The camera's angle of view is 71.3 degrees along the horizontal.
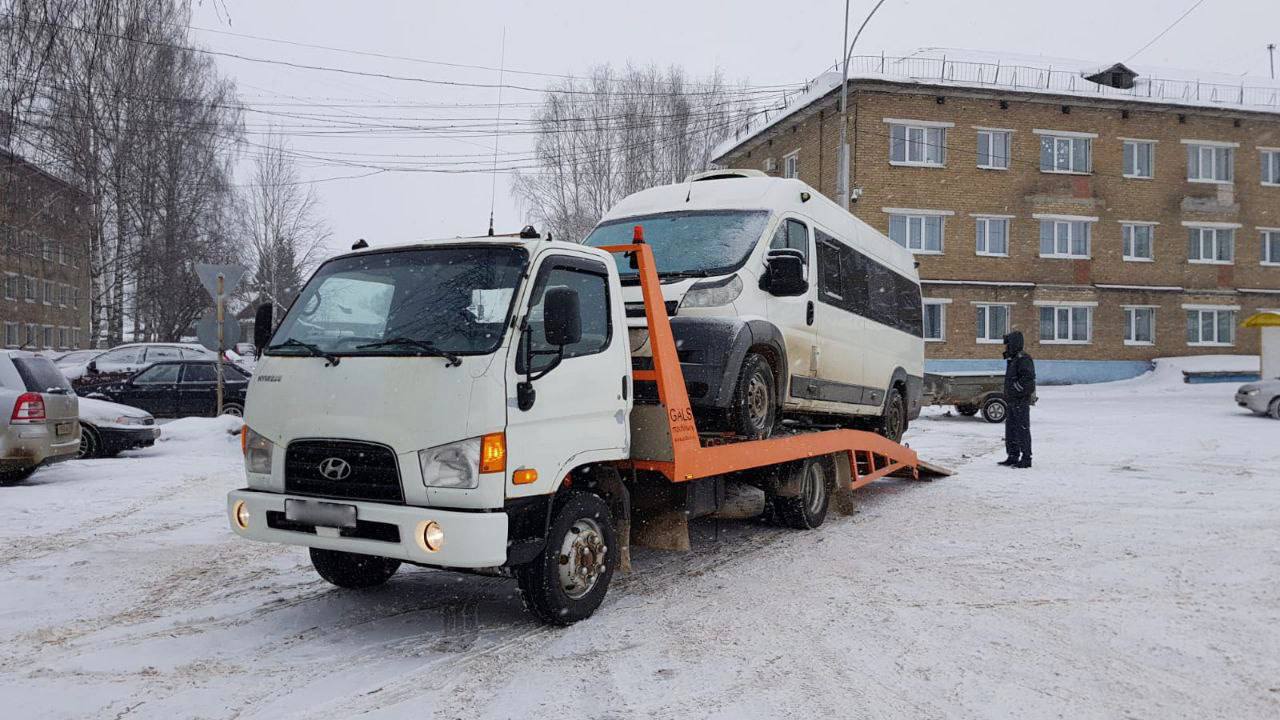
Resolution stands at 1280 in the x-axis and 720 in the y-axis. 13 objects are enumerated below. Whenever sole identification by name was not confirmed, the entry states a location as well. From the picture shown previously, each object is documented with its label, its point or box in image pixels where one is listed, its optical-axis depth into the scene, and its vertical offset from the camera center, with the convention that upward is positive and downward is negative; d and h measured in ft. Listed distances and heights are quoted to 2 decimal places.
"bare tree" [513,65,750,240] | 130.72 +33.29
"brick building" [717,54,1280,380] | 103.14 +20.82
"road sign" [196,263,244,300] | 46.16 +4.56
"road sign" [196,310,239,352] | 46.58 +1.64
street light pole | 69.05 +16.23
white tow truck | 14.70 -0.95
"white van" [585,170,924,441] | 21.07 +1.95
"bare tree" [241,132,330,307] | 148.77 +22.03
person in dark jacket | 41.55 -1.52
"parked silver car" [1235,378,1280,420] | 66.80 -2.06
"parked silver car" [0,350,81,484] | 32.09 -2.04
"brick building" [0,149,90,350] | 53.68 +10.15
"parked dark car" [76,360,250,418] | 54.60 -1.71
